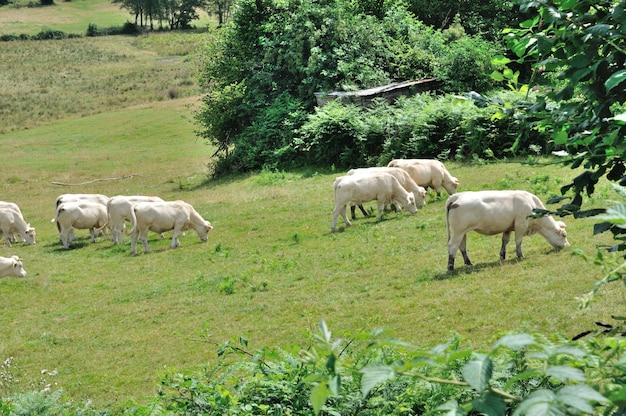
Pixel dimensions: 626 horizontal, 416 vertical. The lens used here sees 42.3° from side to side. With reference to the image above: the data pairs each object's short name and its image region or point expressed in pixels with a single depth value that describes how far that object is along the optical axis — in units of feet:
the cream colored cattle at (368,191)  70.44
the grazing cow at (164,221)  75.31
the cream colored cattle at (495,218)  50.26
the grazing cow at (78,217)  80.43
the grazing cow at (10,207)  86.53
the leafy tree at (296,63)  118.93
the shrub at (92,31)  340.06
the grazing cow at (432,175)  77.30
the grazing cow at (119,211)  79.82
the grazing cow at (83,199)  85.35
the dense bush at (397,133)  90.84
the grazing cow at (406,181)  73.65
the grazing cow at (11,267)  64.03
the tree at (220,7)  367.99
